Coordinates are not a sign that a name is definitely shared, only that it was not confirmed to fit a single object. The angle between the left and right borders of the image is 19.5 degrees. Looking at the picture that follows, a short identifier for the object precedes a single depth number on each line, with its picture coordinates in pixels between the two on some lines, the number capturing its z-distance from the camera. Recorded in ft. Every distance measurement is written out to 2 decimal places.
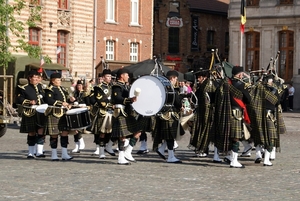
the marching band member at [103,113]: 54.49
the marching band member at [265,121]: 52.90
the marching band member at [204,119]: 54.03
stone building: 158.30
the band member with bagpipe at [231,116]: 51.72
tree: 100.24
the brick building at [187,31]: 187.73
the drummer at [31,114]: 56.24
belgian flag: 144.39
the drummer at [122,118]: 52.37
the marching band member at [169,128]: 53.88
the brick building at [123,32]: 153.99
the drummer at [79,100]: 62.25
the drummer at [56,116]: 54.70
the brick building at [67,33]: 135.54
